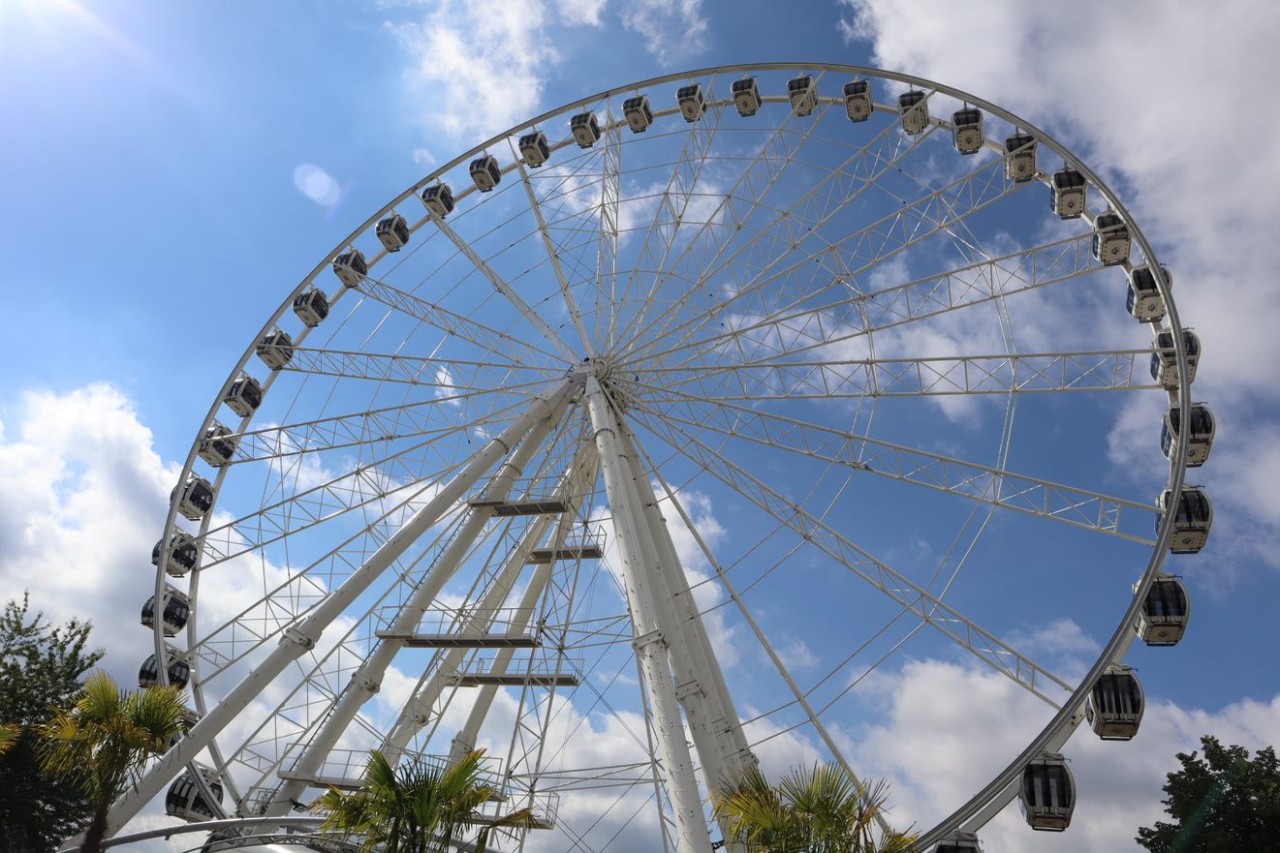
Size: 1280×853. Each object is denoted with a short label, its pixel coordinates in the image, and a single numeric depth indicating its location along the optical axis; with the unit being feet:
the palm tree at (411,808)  30.71
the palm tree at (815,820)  30.19
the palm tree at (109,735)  38.04
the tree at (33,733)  82.84
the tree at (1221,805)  95.71
